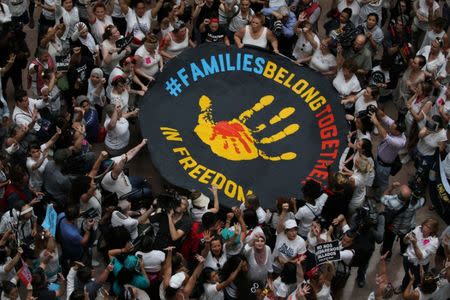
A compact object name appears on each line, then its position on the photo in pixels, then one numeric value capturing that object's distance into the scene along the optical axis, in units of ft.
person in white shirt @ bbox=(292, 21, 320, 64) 42.14
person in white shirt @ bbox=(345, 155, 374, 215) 35.94
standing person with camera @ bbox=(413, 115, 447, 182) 38.52
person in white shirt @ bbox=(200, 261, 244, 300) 30.78
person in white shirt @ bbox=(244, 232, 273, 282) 32.17
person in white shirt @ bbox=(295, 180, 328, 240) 34.35
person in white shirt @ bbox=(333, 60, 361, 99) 41.01
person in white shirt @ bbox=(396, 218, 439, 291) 33.17
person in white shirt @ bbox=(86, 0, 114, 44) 41.37
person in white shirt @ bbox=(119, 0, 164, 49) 42.40
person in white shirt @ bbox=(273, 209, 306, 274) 32.55
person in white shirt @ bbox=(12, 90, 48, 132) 36.04
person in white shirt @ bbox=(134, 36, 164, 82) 40.40
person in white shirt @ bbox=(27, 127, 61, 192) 34.24
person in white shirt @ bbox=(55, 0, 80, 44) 41.34
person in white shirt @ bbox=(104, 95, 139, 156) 36.99
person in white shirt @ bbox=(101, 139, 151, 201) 34.71
